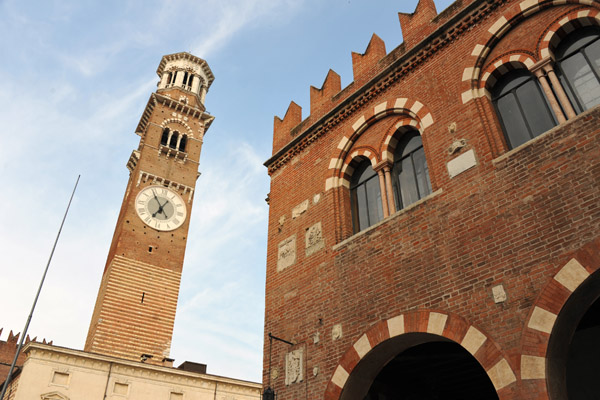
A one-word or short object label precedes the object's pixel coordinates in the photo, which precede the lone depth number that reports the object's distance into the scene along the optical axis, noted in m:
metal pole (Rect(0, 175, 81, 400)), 9.75
